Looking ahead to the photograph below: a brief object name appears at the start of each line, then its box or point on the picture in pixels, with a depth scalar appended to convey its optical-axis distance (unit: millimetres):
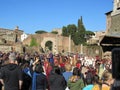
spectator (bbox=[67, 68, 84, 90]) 3349
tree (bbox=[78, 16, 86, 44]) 37122
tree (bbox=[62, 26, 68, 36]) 41746
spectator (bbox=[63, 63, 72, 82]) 3948
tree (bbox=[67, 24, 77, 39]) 40705
